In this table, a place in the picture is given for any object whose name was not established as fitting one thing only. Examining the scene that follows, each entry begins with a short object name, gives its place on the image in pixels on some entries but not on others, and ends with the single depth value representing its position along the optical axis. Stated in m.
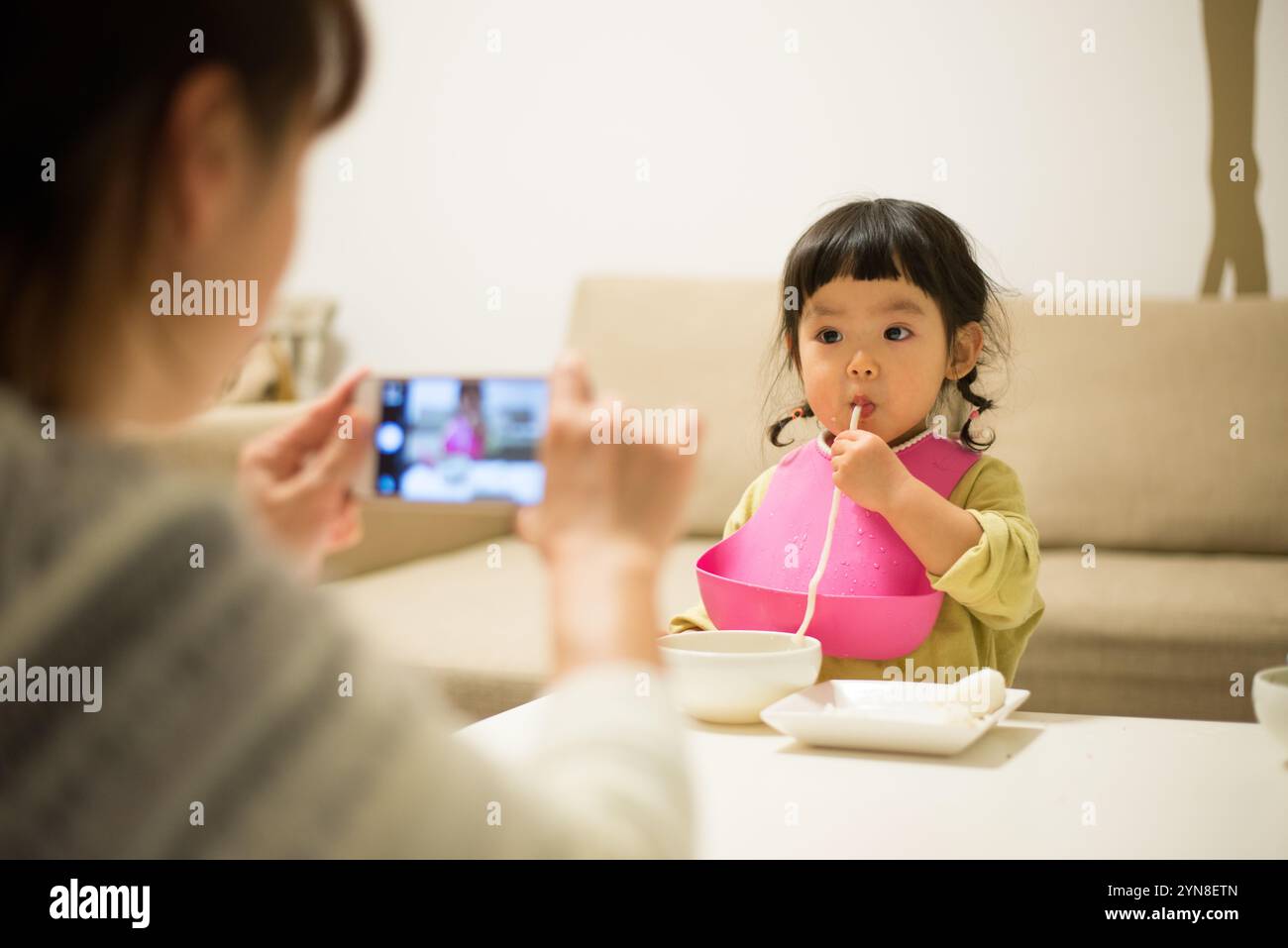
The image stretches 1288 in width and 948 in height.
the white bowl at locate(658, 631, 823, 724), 0.95
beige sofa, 1.74
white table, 0.70
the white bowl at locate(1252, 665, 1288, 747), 0.82
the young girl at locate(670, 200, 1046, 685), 1.11
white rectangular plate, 0.86
